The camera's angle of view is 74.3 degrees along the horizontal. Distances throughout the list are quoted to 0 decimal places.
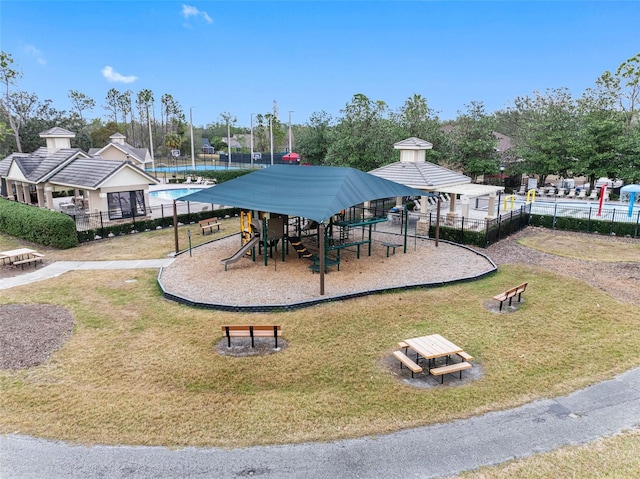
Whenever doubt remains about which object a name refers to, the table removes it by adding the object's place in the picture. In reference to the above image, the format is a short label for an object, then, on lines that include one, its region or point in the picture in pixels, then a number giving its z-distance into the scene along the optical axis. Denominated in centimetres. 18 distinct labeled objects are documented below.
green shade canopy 1573
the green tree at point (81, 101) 8075
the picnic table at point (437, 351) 945
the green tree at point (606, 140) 3406
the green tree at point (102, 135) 7644
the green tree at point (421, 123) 3744
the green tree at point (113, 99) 8919
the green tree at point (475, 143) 3822
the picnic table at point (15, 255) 1828
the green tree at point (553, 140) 3753
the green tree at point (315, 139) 4875
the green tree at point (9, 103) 5081
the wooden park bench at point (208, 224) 2531
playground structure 1812
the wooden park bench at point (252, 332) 1084
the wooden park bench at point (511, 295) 1332
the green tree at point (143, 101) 8594
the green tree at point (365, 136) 3709
